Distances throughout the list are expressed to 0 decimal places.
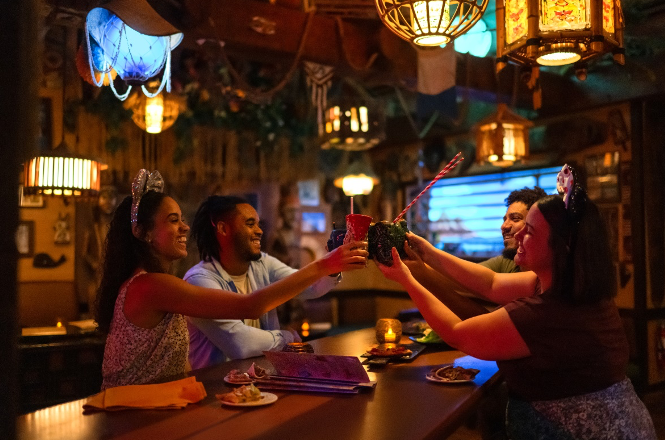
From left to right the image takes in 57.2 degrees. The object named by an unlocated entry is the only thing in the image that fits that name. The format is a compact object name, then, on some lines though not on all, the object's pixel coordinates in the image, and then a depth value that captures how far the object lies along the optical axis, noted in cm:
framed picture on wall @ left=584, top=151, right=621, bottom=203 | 627
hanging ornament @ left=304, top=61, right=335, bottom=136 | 521
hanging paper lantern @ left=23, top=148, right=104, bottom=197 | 486
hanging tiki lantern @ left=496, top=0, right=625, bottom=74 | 265
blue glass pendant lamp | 325
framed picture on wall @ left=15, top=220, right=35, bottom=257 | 707
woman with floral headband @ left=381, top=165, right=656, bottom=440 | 200
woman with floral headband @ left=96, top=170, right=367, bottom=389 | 231
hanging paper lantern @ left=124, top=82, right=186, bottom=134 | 551
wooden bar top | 170
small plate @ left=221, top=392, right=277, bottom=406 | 196
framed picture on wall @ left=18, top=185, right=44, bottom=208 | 696
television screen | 734
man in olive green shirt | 257
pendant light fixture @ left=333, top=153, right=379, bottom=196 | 851
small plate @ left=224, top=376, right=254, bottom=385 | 226
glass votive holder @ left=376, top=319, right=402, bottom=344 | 304
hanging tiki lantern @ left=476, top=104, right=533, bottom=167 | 527
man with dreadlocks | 292
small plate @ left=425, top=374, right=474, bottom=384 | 229
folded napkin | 194
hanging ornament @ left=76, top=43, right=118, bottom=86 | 338
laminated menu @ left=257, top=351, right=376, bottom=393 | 214
